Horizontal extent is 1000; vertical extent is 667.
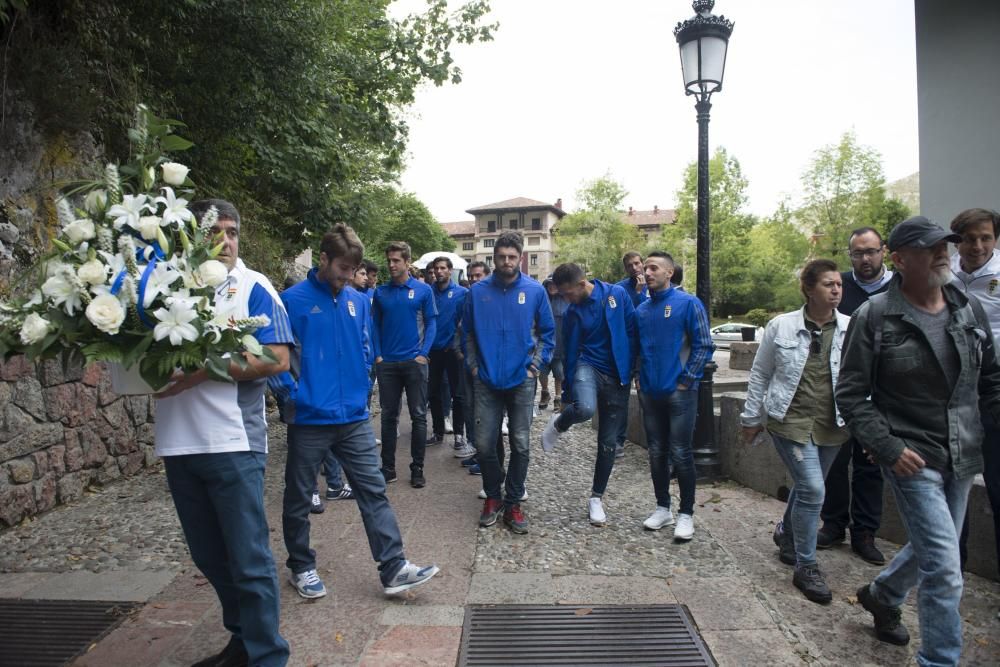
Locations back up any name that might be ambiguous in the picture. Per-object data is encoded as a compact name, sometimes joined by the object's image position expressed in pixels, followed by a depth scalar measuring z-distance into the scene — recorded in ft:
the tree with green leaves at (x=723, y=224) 138.10
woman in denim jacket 13.01
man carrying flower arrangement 8.54
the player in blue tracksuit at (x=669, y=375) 15.83
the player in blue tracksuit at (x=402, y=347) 20.65
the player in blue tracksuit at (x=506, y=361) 16.24
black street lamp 20.76
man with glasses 14.73
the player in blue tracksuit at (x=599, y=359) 16.94
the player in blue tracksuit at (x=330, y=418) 12.20
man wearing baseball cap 9.30
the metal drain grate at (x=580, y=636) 10.33
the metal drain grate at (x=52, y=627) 10.59
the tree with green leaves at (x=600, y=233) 198.90
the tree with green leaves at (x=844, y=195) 120.88
